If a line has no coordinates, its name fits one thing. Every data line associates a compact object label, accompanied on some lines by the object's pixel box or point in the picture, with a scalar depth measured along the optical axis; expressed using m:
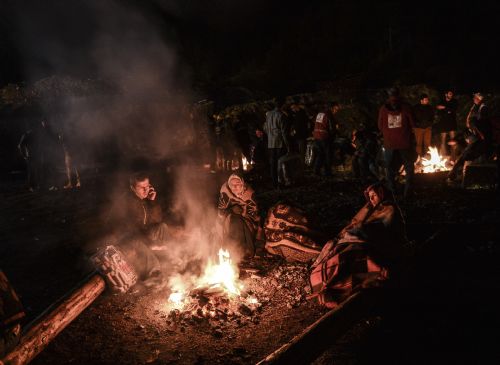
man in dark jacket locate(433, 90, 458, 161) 10.12
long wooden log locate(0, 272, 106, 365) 3.36
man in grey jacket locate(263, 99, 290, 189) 9.61
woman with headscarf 5.72
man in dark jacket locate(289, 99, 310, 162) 11.20
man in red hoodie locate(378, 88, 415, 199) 7.41
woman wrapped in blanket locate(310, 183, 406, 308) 4.19
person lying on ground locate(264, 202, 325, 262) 5.47
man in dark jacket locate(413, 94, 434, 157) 9.41
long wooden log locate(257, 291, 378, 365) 2.84
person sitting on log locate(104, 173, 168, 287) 5.50
